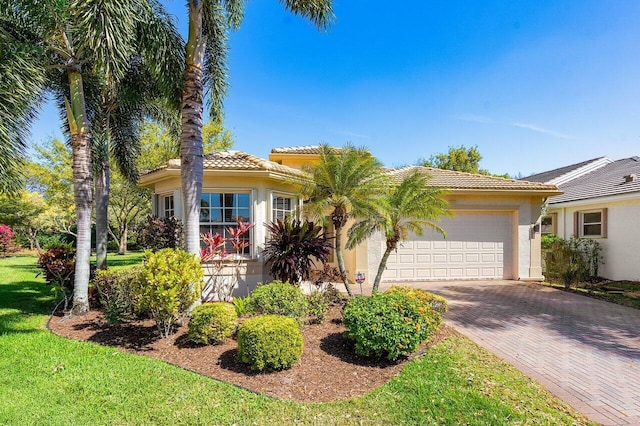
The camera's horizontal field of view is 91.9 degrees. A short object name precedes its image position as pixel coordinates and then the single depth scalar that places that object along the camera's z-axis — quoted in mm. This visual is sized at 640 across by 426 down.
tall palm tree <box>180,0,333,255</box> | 7383
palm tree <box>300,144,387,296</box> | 8094
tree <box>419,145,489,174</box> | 34875
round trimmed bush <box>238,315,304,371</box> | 4754
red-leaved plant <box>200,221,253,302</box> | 9115
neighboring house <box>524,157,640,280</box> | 12859
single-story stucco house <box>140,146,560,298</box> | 12125
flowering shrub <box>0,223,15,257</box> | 23359
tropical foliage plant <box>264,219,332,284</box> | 8781
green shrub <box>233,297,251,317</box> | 6814
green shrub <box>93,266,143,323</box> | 6641
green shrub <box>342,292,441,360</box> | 5043
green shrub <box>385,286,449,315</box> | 6228
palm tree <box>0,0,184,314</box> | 5988
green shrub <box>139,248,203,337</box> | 5656
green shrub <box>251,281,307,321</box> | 6367
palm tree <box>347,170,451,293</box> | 8133
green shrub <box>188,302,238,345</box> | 5695
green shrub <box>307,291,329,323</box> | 6773
